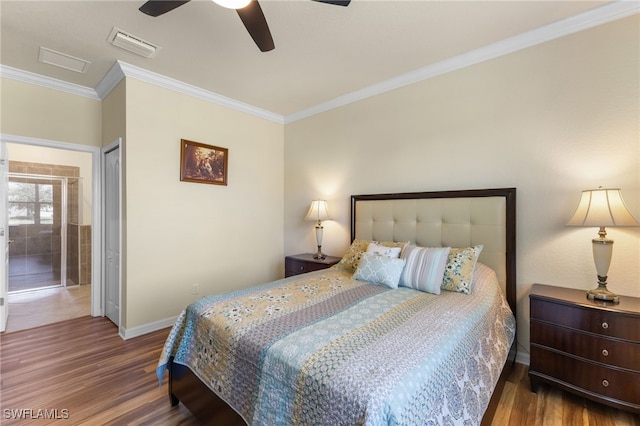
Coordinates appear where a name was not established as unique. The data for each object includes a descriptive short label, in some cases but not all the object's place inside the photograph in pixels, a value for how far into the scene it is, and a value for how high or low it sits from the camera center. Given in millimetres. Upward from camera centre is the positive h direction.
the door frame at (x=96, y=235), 3350 -297
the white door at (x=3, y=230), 2895 -208
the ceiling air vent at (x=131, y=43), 2290 +1466
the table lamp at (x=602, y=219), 1766 -49
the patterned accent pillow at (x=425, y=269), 2102 -460
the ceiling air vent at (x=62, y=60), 2529 +1459
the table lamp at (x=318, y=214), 3559 -39
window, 4711 +136
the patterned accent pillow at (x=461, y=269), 2078 -458
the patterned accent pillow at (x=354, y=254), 2738 -448
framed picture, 3188 +592
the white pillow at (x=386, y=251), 2494 -368
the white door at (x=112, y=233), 3025 -254
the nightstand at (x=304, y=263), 3297 -652
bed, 1028 -609
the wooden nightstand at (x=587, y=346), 1649 -873
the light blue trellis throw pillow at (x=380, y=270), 2236 -498
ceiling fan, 1522 +1164
